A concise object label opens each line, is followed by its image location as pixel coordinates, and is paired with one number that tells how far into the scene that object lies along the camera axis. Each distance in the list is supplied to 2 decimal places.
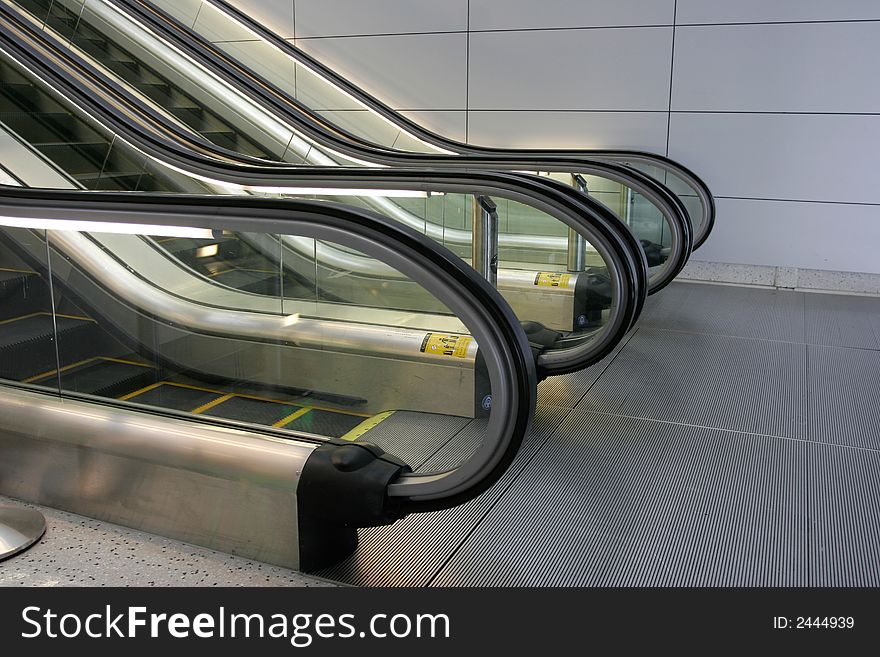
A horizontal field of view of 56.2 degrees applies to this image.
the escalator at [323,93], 5.60
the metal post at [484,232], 3.34
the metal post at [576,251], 3.53
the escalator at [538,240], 3.44
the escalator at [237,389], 2.04
